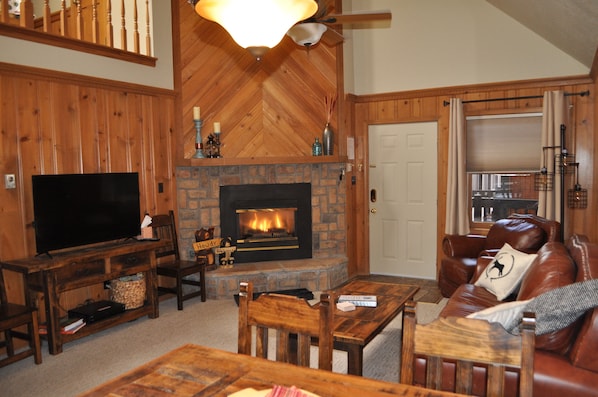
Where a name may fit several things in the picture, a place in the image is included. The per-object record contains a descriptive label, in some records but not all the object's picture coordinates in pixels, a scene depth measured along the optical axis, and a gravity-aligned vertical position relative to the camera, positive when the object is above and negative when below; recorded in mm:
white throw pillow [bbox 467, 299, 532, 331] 2223 -649
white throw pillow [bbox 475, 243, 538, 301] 3702 -776
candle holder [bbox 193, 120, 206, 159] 5529 +426
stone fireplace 5555 -497
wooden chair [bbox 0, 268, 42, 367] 3492 -1046
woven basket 4574 -1023
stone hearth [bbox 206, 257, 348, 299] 5402 -1105
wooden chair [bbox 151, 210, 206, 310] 4984 -881
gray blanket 2088 -583
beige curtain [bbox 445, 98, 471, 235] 5816 -10
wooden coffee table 2818 -908
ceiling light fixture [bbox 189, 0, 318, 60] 2029 +700
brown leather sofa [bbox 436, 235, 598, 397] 2052 -811
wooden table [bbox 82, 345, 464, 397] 1562 -675
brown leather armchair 4480 -684
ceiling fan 3250 +1051
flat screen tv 3943 -224
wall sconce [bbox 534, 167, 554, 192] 5375 -87
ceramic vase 5902 +439
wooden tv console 3816 -758
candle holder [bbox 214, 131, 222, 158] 5641 +416
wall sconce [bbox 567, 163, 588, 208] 5332 -269
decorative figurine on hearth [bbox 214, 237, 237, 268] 5691 -831
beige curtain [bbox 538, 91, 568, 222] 5305 +357
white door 6270 -305
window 5703 +123
